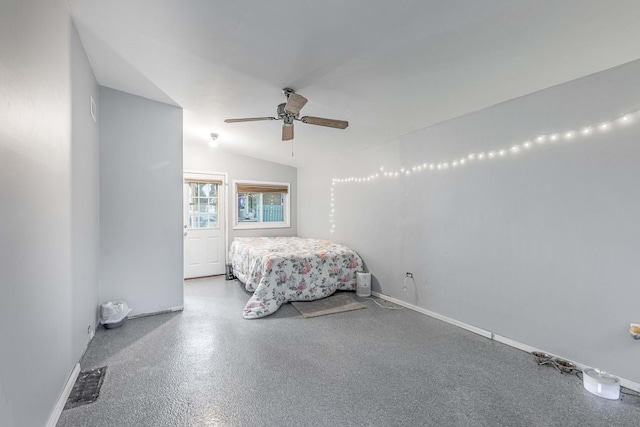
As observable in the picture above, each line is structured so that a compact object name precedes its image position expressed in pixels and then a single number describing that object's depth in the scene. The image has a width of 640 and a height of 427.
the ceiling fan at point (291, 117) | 2.55
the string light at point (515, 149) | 2.06
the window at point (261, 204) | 5.70
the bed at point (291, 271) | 3.57
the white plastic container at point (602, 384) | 1.90
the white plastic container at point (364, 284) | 4.15
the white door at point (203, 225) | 5.18
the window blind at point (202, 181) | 5.18
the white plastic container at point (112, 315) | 2.96
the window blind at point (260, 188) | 5.66
